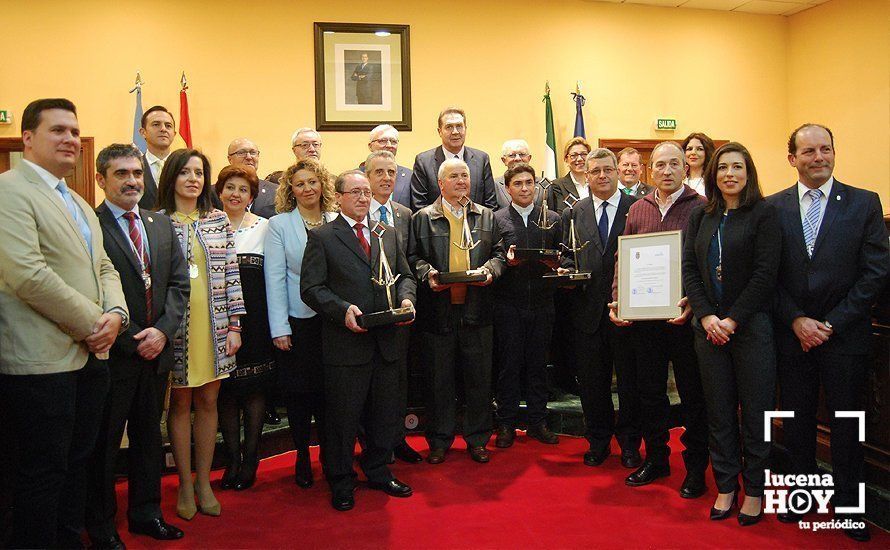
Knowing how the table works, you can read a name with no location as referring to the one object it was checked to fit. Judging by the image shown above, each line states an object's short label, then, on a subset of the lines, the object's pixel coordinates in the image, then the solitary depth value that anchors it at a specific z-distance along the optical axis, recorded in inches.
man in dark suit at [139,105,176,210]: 182.2
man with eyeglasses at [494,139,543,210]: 189.6
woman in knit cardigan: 125.6
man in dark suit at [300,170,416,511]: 133.3
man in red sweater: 136.6
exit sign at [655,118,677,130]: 313.1
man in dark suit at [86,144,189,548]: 112.0
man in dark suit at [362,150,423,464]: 155.9
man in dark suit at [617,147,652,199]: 193.5
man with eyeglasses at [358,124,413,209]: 184.2
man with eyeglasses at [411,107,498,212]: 184.4
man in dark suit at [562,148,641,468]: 155.3
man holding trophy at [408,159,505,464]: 157.6
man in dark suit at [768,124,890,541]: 117.0
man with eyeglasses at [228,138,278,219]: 179.7
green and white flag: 289.9
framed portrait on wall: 278.8
